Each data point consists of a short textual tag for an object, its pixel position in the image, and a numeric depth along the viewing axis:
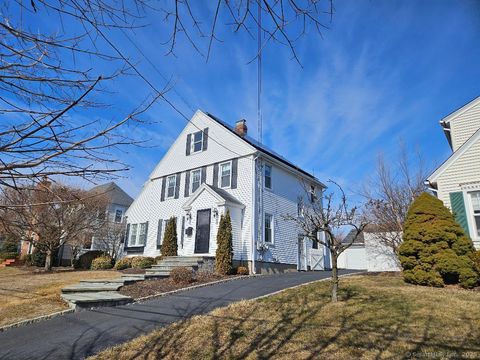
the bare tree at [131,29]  2.07
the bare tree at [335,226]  7.71
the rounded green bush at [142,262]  18.00
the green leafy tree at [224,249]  15.02
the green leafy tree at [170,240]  18.22
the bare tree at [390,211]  16.16
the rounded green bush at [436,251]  9.68
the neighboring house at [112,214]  28.45
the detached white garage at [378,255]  15.87
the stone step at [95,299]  8.36
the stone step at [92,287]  10.14
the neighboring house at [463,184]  12.01
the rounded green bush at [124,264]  19.49
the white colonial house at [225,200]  17.16
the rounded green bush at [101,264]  20.88
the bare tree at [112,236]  26.95
